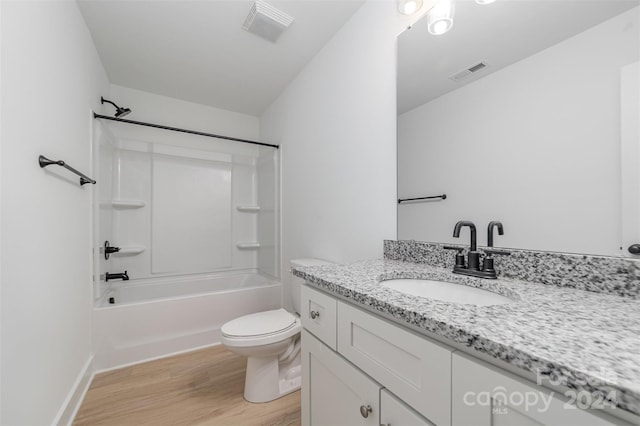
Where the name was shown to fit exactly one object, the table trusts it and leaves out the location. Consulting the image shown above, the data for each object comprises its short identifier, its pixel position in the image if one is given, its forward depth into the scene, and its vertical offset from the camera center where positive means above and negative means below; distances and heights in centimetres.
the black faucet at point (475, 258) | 91 -16
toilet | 151 -81
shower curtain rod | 198 +76
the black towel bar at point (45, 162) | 111 +23
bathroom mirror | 72 +32
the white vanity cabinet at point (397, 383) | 43 -37
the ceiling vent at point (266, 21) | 162 +127
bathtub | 193 -83
